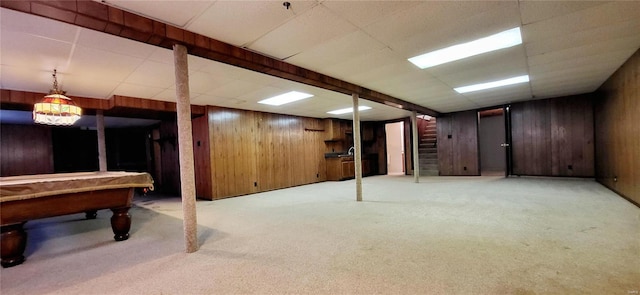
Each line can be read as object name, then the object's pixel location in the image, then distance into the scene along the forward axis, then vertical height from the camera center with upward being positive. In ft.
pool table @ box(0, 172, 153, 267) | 7.89 -1.64
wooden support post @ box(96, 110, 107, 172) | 18.26 +1.03
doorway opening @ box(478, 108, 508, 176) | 33.94 -0.41
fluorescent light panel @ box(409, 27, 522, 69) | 9.95 +3.93
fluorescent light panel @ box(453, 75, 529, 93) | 16.61 +3.75
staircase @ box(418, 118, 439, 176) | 32.48 -1.38
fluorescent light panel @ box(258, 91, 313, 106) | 17.88 +3.63
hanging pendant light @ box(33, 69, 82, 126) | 11.07 +2.07
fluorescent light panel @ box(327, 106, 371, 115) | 25.09 +3.44
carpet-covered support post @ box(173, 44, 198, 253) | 8.62 +0.18
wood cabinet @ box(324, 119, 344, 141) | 30.19 +1.77
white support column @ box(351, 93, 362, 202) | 16.52 -0.28
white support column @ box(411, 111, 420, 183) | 24.83 -0.26
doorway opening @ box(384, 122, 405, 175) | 40.83 -1.11
